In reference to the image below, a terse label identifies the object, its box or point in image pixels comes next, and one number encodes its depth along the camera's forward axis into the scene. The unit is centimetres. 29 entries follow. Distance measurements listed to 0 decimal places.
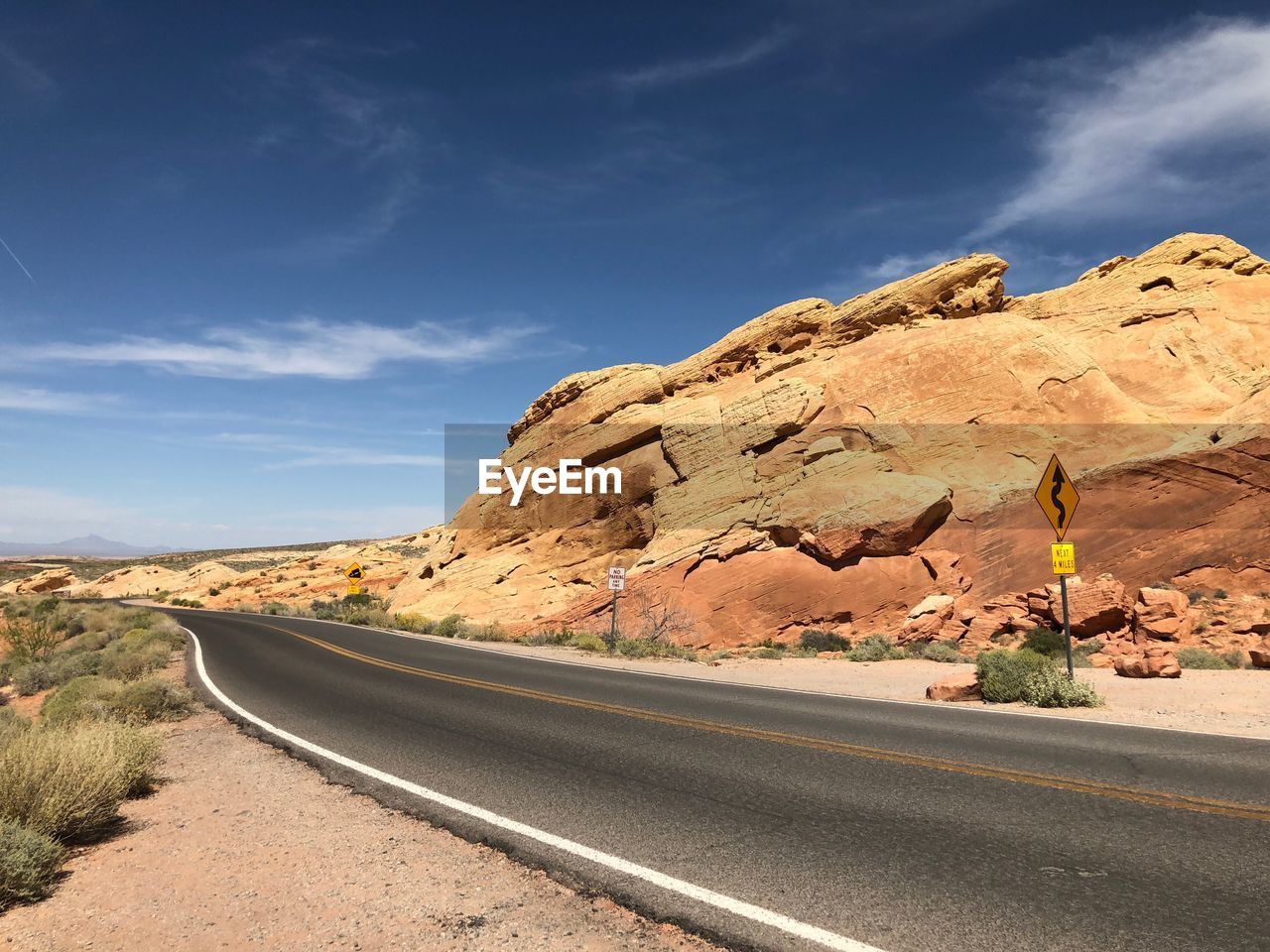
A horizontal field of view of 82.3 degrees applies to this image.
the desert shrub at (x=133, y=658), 1501
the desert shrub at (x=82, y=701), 906
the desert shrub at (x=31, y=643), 2039
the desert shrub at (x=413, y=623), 2964
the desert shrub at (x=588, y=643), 2200
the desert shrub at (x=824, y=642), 2083
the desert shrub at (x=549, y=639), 2448
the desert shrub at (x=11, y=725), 737
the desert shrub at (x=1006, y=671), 1111
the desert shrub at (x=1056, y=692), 1056
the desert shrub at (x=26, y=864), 430
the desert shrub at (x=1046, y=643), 1630
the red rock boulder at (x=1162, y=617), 1633
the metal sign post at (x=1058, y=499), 1232
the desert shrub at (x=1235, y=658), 1393
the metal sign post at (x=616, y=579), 2105
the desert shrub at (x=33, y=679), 1625
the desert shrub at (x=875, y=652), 1834
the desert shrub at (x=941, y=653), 1748
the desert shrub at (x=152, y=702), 1021
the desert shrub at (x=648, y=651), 2066
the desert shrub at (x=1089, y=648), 1611
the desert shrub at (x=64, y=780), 522
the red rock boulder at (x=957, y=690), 1161
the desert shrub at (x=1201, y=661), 1384
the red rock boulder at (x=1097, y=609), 1719
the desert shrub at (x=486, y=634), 2656
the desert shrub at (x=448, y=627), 2767
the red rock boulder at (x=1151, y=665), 1273
